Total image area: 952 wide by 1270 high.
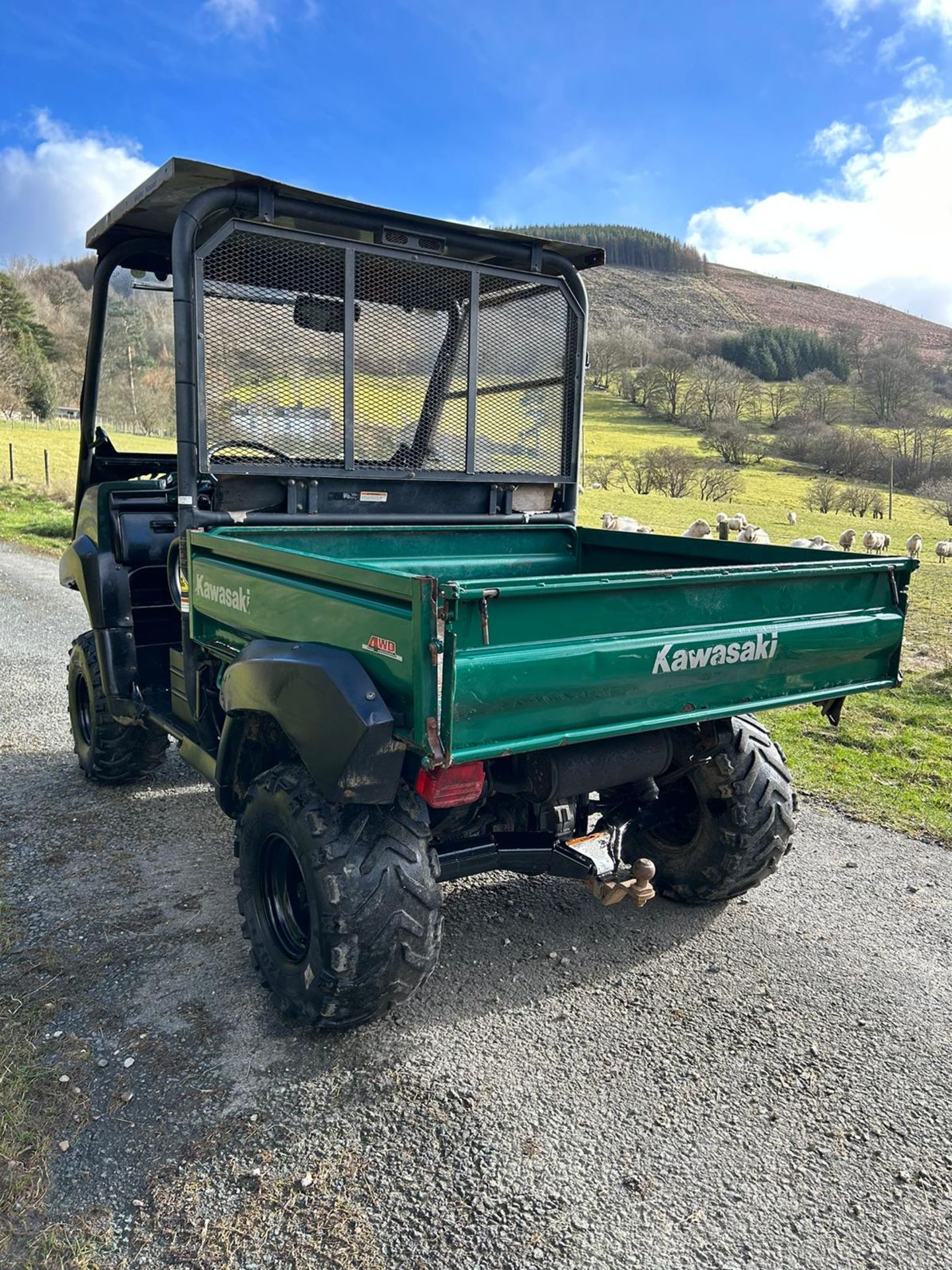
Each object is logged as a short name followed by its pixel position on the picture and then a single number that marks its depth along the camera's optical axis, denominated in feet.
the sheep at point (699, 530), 57.06
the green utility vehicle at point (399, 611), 8.24
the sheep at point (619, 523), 62.75
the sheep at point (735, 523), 66.33
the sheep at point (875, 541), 66.95
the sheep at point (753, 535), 55.98
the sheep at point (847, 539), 67.51
